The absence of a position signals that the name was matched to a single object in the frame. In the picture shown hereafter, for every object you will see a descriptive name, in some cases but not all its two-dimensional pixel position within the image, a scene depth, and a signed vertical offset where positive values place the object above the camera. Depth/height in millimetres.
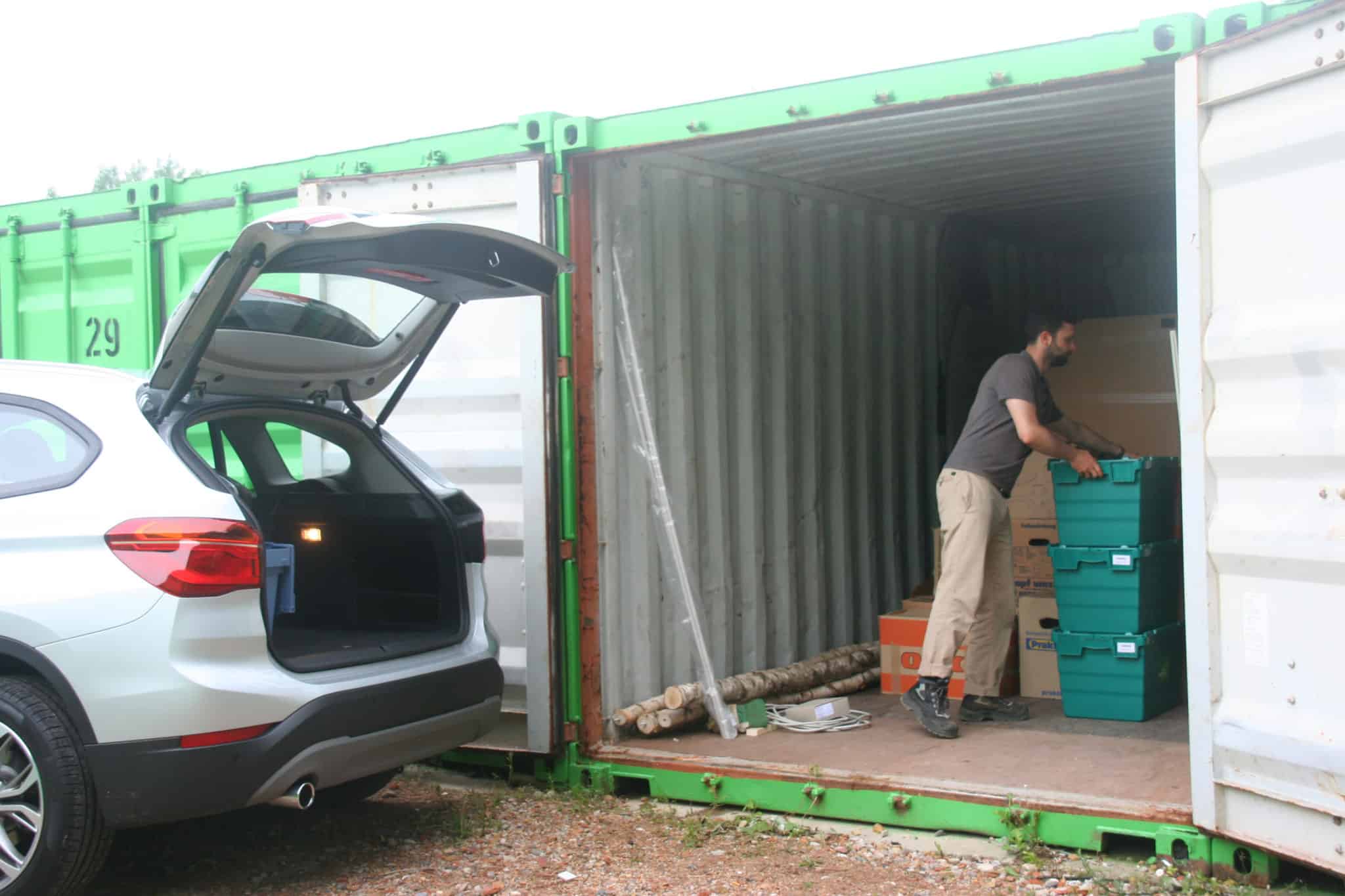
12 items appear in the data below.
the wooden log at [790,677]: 6293 -1076
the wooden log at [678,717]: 6133 -1142
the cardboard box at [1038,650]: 7082 -997
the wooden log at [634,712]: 6051 -1092
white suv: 4152 -346
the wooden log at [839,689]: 6977 -1195
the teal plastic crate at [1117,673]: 6359 -1026
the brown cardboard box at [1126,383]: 8430 +484
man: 6227 -259
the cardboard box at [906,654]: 7180 -1027
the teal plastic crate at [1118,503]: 6344 -207
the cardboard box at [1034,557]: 7188 -513
